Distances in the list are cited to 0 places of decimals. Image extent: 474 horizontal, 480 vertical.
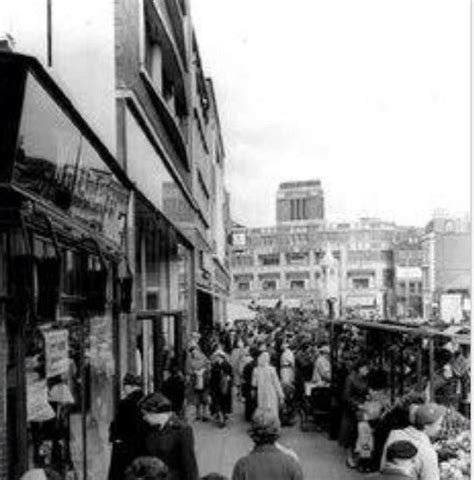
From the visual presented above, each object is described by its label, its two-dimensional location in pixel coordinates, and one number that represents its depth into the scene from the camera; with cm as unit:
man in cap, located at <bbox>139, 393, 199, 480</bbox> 703
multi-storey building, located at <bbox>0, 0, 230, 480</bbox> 682
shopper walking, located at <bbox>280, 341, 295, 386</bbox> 1912
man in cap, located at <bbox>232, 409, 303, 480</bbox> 629
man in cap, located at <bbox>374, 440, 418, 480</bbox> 572
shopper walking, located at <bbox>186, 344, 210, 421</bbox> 1866
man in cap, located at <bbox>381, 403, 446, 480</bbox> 676
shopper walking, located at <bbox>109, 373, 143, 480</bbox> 816
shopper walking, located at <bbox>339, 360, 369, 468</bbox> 1398
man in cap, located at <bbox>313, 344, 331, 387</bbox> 1784
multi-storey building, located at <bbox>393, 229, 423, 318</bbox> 14461
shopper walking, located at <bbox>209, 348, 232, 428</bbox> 1822
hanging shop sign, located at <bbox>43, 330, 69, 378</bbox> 781
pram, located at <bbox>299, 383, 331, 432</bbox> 1720
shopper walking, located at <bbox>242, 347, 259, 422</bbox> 1773
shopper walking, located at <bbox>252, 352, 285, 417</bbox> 1577
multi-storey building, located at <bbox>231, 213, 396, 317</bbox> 15075
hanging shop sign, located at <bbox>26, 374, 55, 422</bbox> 727
